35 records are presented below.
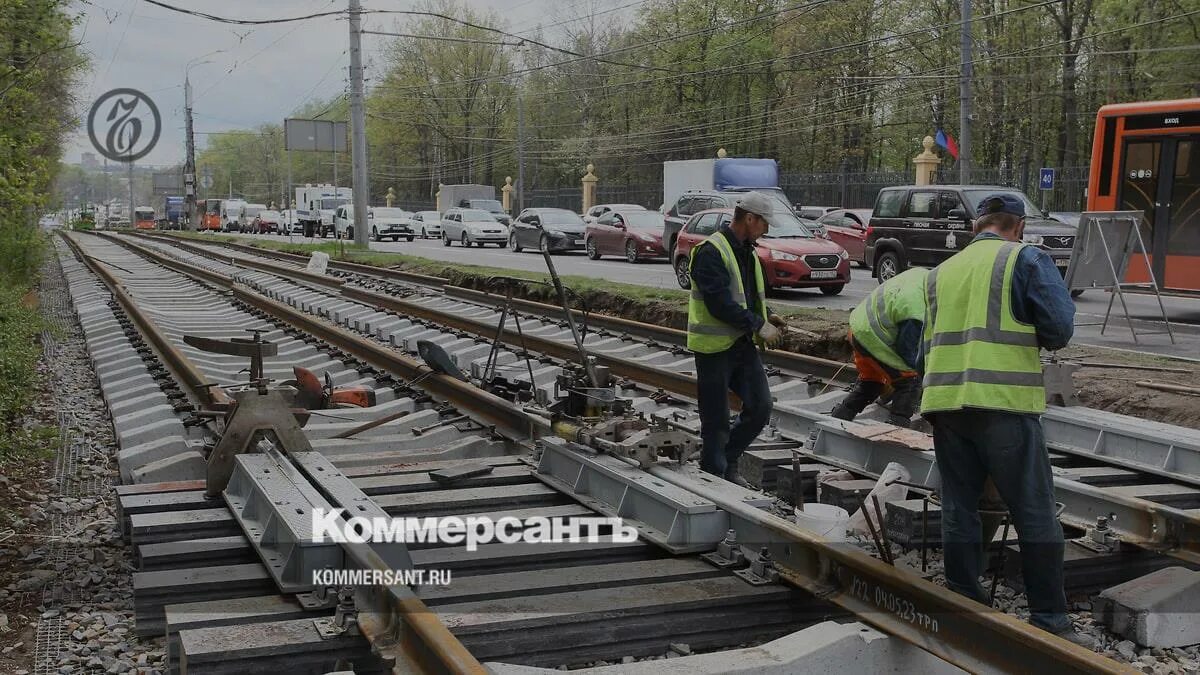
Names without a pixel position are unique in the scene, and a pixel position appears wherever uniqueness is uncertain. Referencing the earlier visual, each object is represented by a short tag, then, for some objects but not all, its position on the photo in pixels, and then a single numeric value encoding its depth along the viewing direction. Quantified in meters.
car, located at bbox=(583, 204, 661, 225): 33.57
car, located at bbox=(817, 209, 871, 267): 27.59
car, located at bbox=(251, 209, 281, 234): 69.75
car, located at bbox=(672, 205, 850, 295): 19.22
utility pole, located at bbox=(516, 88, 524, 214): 65.06
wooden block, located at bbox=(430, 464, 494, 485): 6.23
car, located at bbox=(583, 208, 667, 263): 29.72
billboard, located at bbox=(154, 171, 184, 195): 91.56
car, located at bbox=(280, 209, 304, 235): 65.38
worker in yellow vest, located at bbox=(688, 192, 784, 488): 6.29
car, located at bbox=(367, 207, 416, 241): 50.97
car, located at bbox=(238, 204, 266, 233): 73.86
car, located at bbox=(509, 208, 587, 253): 35.06
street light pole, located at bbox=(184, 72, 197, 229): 67.75
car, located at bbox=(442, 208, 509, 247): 42.91
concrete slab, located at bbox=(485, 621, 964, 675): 3.94
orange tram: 16.45
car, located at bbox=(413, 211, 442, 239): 53.97
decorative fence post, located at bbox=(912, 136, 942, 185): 38.16
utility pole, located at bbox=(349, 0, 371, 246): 32.97
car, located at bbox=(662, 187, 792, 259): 25.36
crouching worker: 7.34
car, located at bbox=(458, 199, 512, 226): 58.25
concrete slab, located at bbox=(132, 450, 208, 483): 6.82
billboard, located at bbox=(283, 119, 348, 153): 34.41
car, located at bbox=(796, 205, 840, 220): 36.04
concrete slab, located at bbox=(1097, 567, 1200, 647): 4.68
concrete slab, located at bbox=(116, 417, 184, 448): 7.77
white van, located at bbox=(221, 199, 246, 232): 78.88
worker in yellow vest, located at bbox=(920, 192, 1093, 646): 4.50
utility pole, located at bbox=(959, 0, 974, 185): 29.93
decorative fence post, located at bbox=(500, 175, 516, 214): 73.00
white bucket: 5.56
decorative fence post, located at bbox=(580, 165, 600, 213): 61.78
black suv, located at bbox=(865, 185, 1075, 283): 19.44
